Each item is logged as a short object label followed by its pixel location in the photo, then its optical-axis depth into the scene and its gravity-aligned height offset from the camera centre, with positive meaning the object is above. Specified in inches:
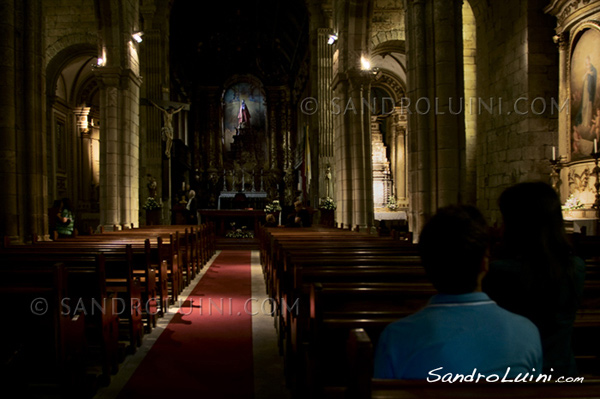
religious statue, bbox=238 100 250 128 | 1157.7 +220.6
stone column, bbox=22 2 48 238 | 320.5 +57.6
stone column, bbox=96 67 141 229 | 469.4 +65.0
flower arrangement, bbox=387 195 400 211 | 761.6 +1.4
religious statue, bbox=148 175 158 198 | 659.4 +30.6
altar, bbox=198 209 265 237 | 699.4 -17.1
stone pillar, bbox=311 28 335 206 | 715.4 +153.1
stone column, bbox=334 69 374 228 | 508.4 +59.3
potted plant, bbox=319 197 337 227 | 585.9 -6.3
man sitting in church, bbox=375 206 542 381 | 54.6 -14.3
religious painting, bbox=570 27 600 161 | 334.6 +78.4
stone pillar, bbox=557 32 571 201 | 361.4 +78.9
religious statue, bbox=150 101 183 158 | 716.7 +124.6
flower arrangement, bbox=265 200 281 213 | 671.1 -1.7
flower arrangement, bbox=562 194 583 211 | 330.6 -1.4
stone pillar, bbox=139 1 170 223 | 716.7 +181.0
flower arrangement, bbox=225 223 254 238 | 701.2 -39.2
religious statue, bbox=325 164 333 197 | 684.1 +34.4
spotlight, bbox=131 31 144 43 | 480.4 +174.6
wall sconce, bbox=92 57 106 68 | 470.0 +145.1
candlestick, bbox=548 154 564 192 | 360.8 +22.2
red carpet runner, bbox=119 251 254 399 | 146.3 -55.4
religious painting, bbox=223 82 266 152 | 1167.6 +243.5
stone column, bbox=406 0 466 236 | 315.9 +64.1
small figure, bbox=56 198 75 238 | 370.0 -7.2
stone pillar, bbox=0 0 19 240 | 304.7 +52.4
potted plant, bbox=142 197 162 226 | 607.8 -3.0
